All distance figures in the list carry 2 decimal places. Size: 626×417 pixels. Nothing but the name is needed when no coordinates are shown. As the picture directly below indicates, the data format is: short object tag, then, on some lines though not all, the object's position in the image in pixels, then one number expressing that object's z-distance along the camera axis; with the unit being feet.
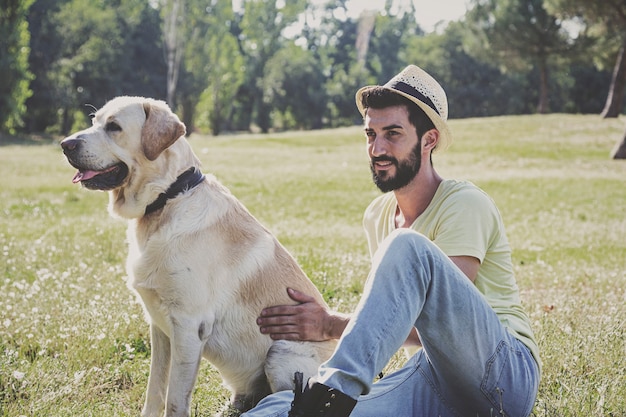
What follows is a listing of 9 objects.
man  9.09
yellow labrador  11.86
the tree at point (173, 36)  158.81
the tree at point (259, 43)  215.51
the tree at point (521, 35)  149.07
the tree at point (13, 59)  116.16
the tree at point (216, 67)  173.78
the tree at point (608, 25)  93.97
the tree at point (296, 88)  208.13
